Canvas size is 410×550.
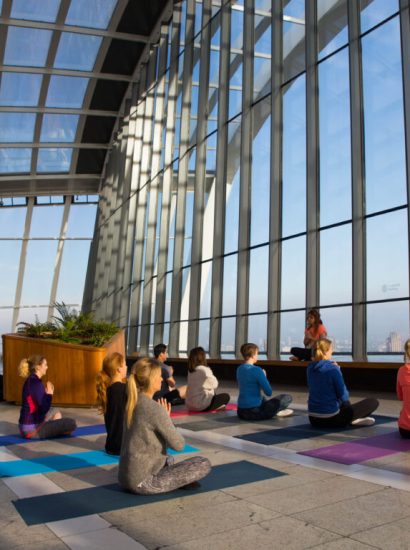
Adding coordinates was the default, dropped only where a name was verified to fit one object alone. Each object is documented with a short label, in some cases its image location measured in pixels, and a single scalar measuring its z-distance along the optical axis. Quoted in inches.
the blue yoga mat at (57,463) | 190.5
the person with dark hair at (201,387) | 325.4
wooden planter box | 372.2
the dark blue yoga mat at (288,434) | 230.8
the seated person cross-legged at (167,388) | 373.1
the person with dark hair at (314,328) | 390.9
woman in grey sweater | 156.9
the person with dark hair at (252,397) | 285.6
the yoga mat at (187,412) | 324.5
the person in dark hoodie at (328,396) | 247.9
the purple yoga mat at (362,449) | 193.5
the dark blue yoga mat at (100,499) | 140.2
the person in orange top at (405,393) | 220.8
